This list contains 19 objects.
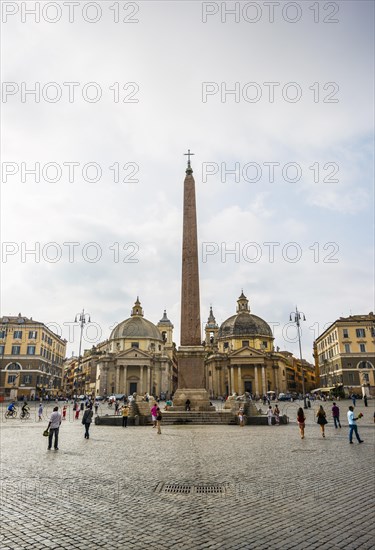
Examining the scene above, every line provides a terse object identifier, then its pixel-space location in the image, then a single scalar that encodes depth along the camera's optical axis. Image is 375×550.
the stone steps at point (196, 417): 21.37
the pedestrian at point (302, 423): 15.53
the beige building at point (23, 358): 58.69
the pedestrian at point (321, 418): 15.69
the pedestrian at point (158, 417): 16.69
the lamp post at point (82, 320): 36.74
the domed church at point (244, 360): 71.00
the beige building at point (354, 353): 55.78
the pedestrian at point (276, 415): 22.47
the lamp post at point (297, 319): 36.94
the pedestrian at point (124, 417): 20.59
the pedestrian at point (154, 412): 18.95
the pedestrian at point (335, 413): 18.89
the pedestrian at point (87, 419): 15.32
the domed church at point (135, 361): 70.69
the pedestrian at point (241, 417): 21.09
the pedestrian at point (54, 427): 12.28
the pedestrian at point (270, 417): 21.98
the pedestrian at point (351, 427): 13.66
